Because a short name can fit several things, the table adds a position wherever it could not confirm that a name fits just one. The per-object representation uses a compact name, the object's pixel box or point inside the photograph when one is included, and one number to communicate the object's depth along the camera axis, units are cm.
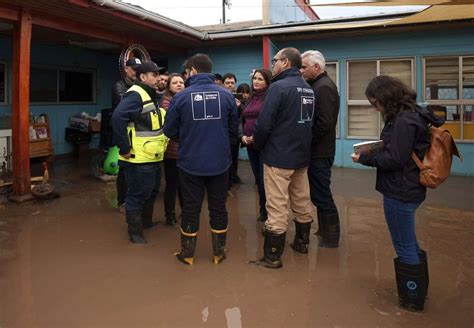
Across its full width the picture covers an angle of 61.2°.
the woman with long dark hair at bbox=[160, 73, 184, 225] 414
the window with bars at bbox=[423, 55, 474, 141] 708
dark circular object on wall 666
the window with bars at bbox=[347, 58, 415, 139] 764
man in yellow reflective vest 352
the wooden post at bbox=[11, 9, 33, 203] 515
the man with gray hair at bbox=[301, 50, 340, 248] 344
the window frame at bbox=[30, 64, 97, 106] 878
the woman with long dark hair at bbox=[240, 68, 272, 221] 395
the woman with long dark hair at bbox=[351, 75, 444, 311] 234
